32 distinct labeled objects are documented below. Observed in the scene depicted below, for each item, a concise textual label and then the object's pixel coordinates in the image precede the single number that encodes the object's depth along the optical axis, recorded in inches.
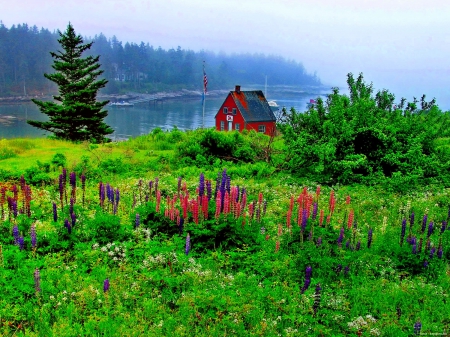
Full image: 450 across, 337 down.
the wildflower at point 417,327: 169.5
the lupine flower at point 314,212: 258.7
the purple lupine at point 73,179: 300.0
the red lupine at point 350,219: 256.6
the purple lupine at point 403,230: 253.9
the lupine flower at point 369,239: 256.8
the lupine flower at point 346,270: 228.5
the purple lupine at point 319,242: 235.5
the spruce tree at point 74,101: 1131.3
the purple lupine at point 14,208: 270.7
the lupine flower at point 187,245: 236.5
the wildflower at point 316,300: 185.9
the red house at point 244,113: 1788.9
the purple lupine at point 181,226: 268.5
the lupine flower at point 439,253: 240.2
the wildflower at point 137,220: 266.4
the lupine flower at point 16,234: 238.6
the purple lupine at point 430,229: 257.7
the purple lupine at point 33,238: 230.1
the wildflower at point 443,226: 279.2
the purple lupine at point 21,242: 236.7
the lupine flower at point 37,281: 195.3
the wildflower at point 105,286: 197.5
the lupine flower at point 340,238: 245.3
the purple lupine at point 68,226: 252.8
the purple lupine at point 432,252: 238.7
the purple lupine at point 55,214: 268.1
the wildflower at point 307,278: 195.0
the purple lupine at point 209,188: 287.8
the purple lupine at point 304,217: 241.6
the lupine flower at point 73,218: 259.4
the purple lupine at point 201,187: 275.4
